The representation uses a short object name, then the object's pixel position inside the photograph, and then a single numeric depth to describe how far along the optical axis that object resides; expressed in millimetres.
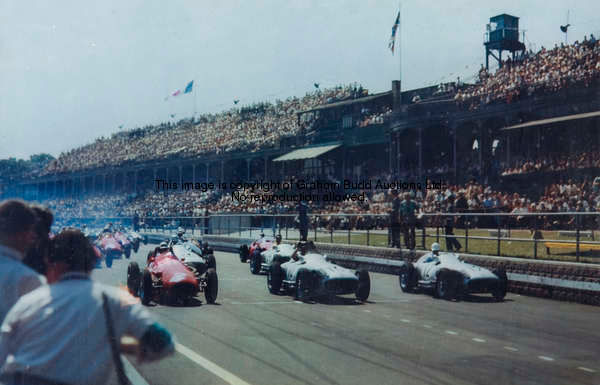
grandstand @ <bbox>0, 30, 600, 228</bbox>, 30656
